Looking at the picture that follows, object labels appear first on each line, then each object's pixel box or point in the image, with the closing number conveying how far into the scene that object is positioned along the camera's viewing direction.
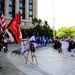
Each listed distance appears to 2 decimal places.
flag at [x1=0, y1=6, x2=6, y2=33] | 4.64
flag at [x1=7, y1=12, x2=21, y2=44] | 4.47
